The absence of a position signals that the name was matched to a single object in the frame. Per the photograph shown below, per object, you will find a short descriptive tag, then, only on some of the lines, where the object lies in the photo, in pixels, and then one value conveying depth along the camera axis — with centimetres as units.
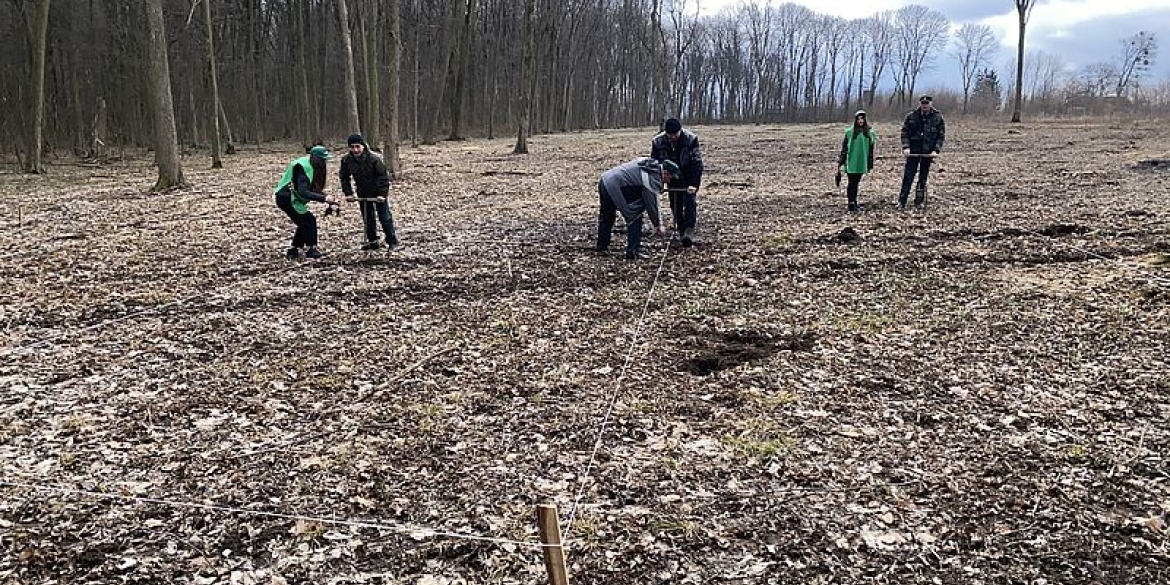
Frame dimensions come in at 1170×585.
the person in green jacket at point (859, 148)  1221
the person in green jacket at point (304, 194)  947
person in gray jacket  909
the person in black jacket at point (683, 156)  1002
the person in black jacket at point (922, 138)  1238
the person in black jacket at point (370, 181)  1006
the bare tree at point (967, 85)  5862
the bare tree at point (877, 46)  7406
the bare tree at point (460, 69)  3453
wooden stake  204
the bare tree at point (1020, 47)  3588
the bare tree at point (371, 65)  2166
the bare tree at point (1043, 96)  4728
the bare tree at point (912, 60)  7545
